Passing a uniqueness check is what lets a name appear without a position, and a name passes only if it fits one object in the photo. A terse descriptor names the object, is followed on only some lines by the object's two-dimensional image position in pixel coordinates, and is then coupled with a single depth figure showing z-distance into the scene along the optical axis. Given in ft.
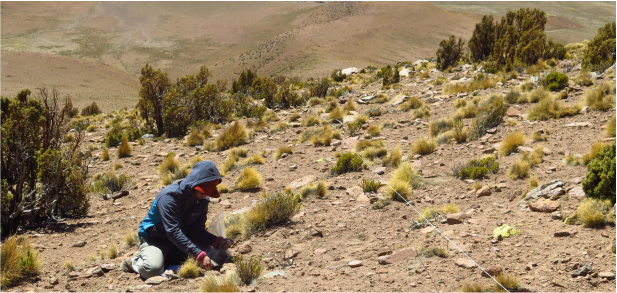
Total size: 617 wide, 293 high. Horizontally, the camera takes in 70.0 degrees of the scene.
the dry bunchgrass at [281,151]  35.90
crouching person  15.55
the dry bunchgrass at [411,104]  46.03
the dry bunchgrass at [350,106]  51.02
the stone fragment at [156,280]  15.12
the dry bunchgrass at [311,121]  45.96
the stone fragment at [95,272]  16.25
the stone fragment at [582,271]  12.66
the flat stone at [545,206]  17.89
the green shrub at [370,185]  24.38
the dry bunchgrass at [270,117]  50.91
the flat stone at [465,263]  14.09
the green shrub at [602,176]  16.78
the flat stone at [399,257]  15.37
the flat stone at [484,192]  21.70
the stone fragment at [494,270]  13.25
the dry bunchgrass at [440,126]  35.34
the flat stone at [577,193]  18.49
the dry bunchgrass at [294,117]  49.55
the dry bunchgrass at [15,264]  15.07
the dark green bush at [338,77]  86.05
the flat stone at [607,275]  12.19
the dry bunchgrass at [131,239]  20.18
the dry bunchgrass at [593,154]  22.40
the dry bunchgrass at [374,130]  38.55
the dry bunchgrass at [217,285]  13.11
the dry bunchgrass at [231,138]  41.57
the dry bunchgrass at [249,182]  28.04
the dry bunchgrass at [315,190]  24.82
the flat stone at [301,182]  27.49
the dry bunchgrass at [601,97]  32.12
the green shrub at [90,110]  84.30
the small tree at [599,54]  48.83
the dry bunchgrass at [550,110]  33.01
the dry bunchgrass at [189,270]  15.39
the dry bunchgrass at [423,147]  31.09
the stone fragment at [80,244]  20.79
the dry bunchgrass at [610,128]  26.37
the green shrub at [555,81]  41.83
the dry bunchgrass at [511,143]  27.37
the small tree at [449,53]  79.15
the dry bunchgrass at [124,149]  41.86
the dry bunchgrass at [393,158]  29.09
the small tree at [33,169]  22.17
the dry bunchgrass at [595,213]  15.55
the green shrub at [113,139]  46.99
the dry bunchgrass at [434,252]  15.25
